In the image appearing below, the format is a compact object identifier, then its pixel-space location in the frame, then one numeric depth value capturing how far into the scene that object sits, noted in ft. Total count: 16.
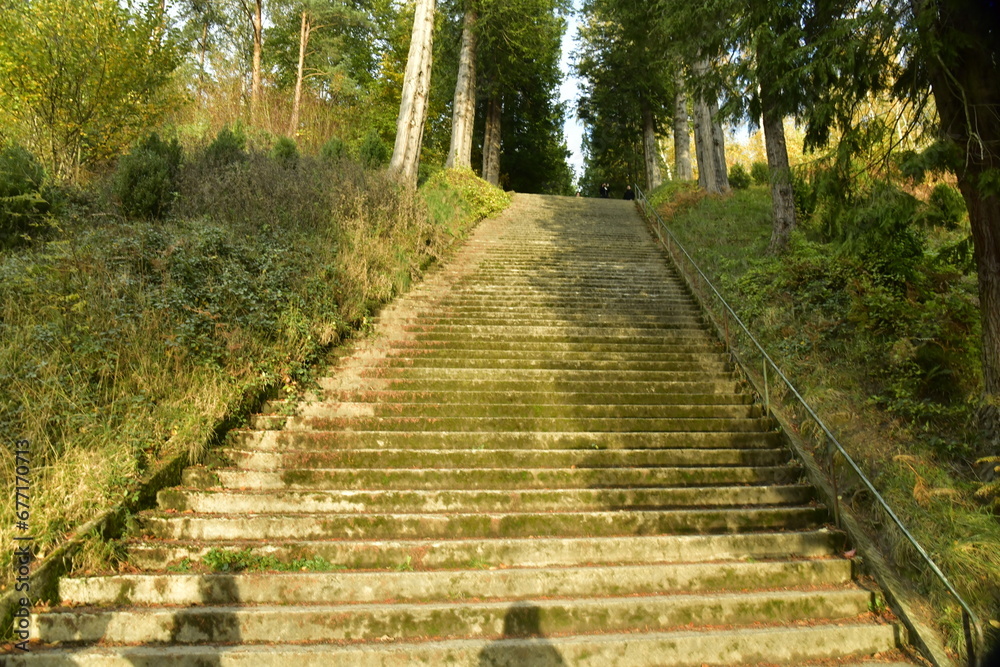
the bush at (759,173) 66.18
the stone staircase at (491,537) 12.70
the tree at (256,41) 65.05
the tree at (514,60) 61.21
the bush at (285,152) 42.84
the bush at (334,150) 48.41
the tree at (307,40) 72.43
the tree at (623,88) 75.77
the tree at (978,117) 16.08
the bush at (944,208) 18.11
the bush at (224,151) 38.60
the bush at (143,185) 30.63
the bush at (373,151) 52.11
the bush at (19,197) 25.66
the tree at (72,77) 32.94
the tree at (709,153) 58.85
